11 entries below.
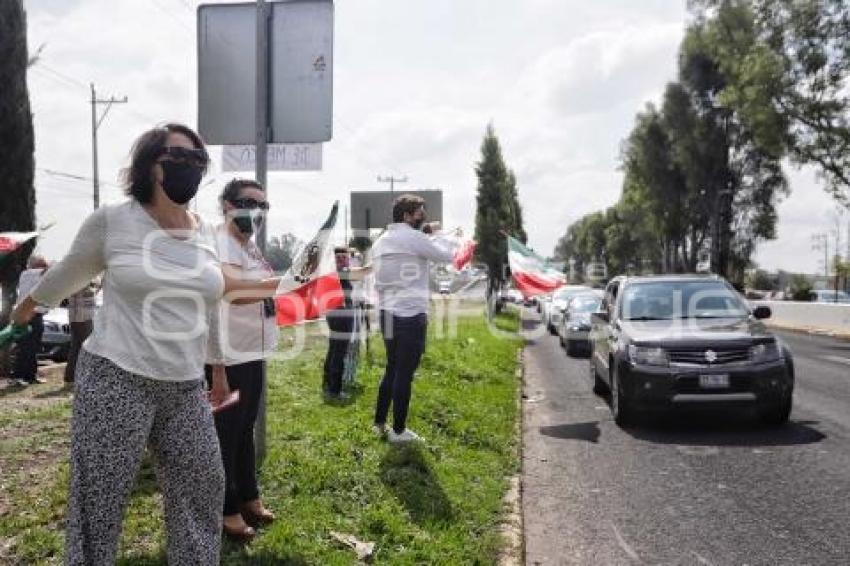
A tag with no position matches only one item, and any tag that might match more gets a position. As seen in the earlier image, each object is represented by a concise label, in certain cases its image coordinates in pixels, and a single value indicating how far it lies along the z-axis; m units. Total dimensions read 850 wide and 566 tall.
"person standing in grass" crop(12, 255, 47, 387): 11.31
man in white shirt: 6.41
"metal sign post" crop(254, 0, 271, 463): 5.84
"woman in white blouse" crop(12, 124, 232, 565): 2.85
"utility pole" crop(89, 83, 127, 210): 41.72
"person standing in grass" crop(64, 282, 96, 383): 10.84
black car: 8.27
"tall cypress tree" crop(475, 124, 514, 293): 46.19
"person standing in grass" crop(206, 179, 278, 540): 4.23
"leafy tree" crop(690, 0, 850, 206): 26.81
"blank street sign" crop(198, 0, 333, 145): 5.89
